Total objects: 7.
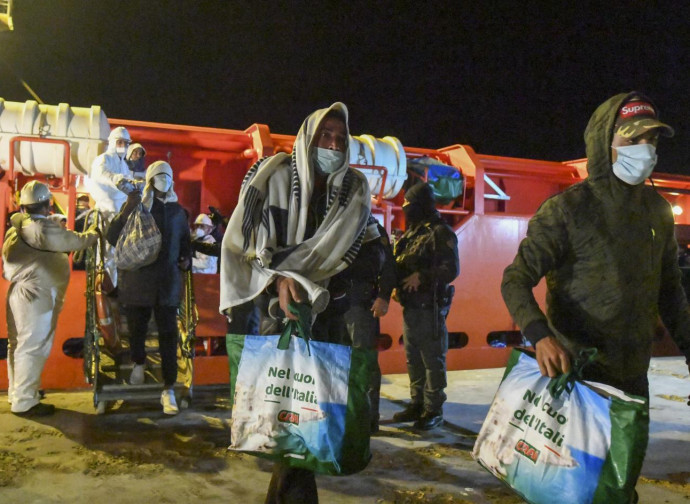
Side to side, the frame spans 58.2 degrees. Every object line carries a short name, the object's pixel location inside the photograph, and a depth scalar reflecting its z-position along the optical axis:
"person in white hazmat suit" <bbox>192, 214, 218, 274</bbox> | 6.81
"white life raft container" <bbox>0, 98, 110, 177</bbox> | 6.06
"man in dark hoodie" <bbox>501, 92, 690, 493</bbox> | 2.41
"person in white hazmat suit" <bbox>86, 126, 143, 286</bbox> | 5.87
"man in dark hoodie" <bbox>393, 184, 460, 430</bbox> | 5.06
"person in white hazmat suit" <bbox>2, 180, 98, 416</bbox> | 5.03
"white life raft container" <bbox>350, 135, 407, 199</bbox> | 7.23
